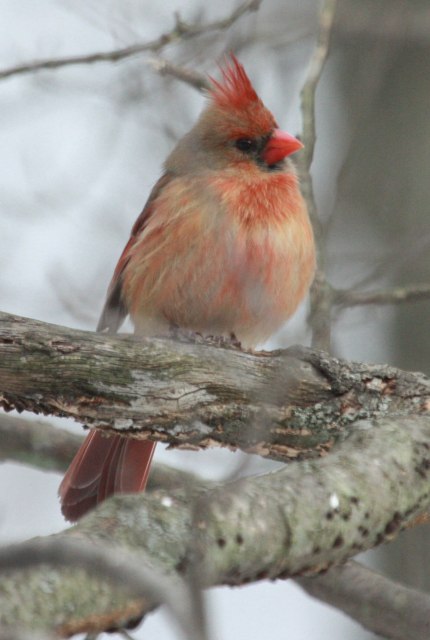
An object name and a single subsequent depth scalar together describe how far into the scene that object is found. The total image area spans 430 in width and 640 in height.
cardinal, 7.20
